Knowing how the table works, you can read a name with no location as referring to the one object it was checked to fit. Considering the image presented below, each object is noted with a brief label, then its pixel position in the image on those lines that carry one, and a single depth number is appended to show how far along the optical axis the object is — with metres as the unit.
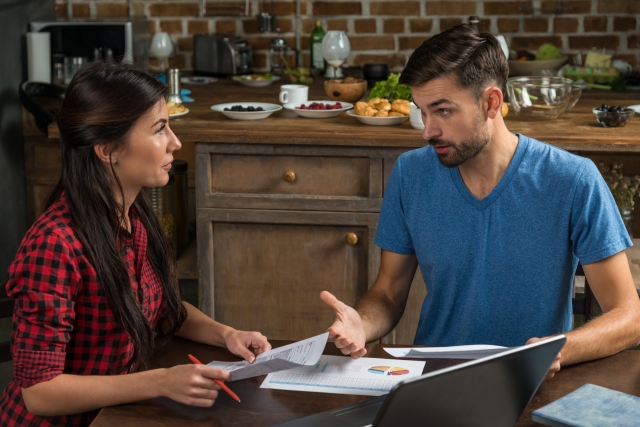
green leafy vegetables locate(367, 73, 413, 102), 3.12
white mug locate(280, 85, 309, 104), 3.23
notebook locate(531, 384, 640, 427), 1.26
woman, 1.43
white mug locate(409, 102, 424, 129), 2.85
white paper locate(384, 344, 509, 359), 1.41
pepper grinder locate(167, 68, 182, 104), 3.35
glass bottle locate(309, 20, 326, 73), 4.34
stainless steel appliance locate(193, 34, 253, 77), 4.28
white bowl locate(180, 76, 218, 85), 4.11
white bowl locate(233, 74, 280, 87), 3.97
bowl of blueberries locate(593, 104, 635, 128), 2.88
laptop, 1.05
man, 1.74
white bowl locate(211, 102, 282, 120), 3.03
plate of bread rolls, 2.94
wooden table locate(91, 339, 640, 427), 1.33
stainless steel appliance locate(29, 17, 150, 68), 3.99
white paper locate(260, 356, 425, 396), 1.42
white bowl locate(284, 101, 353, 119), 3.08
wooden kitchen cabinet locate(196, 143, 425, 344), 2.88
